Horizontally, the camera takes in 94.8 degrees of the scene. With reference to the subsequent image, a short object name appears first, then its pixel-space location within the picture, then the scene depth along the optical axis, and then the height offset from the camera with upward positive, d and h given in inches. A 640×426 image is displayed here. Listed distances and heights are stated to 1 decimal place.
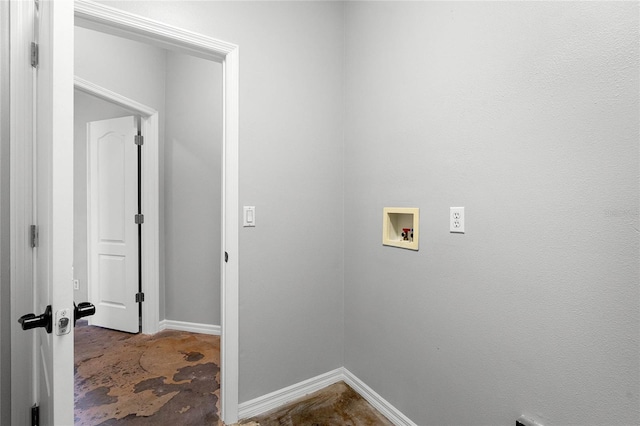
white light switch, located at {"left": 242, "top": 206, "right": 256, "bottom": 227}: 68.2 -1.7
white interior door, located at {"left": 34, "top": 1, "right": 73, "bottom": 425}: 26.4 +0.2
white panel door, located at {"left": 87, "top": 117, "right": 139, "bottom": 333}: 112.1 -5.8
